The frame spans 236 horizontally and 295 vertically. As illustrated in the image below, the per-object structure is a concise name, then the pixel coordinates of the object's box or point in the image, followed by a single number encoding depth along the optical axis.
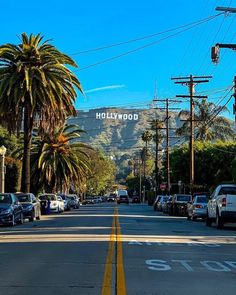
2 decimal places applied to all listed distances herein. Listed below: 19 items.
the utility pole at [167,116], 66.81
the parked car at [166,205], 45.65
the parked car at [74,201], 62.92
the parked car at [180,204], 41.81
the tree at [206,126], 71.22
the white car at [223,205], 25.09
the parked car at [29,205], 31.58
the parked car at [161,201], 50.74
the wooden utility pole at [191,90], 48.91
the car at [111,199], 152.66
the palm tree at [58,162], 58.34
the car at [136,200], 120.44
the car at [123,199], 104.31
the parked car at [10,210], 26.08
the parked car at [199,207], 32.66
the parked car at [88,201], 111.45
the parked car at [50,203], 44.22
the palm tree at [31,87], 38.22
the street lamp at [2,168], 38.62
